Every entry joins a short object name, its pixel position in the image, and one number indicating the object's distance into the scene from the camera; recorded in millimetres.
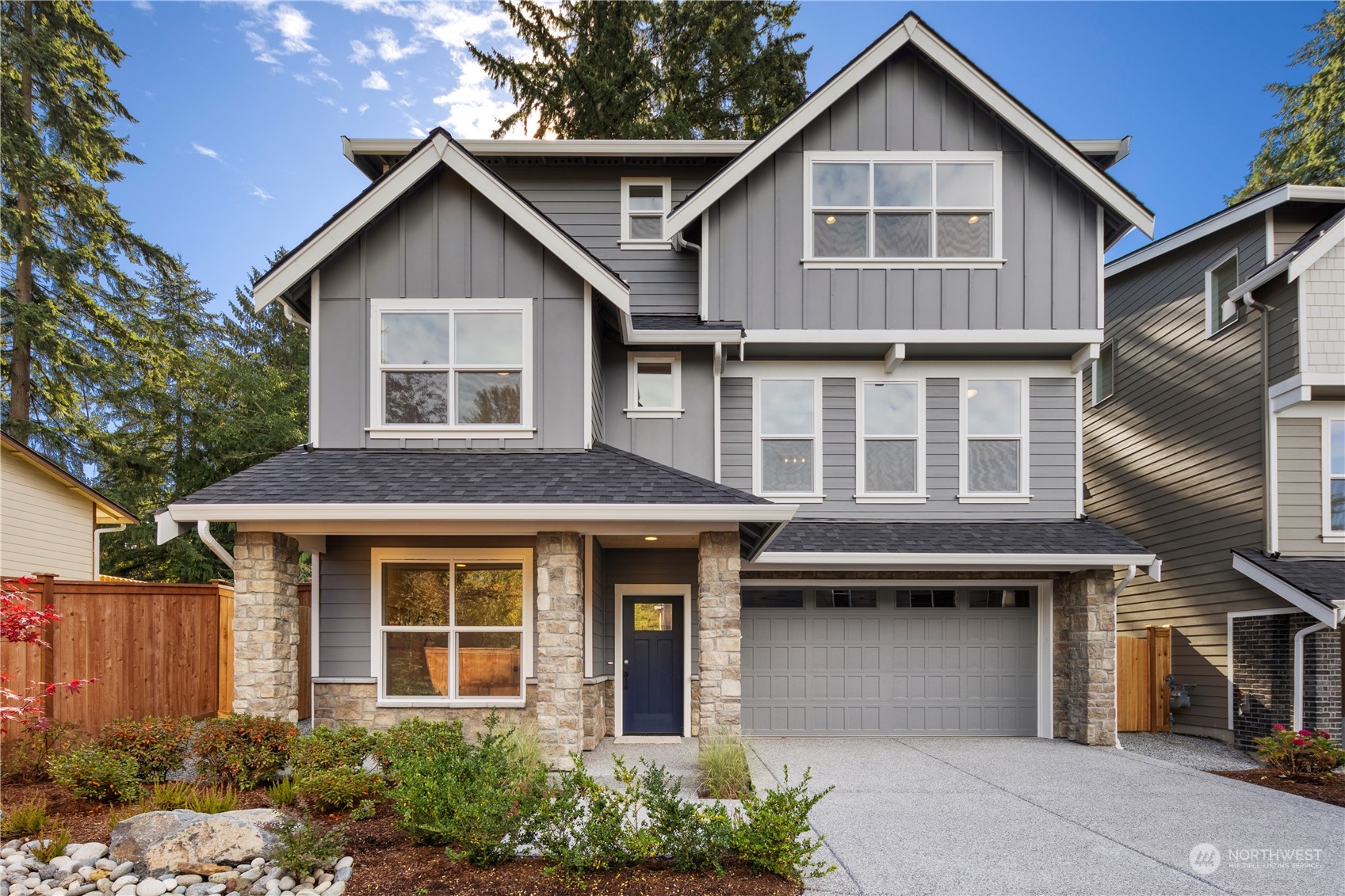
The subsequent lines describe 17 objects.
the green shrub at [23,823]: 5332
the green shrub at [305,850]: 4773
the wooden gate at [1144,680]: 11398
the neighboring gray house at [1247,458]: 9547
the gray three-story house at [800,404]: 8805
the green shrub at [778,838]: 4719
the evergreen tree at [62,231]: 15312
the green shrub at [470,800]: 4859
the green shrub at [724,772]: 6773
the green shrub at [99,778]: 5867
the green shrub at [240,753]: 6332
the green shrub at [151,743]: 6215
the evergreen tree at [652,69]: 18188
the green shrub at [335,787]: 5695
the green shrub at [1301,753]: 8094
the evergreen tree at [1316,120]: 17562
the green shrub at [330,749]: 6047
